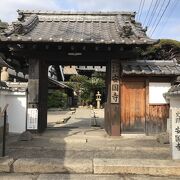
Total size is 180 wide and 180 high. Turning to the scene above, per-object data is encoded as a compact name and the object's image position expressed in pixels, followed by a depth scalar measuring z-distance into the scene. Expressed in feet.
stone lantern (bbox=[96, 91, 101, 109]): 74.82
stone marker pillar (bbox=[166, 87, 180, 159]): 14.59
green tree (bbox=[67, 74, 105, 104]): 75.47
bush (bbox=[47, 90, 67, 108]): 71.62
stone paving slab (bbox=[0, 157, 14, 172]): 13.25
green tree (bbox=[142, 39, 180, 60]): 53.90
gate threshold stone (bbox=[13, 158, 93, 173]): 13.41
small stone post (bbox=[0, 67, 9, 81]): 27.06
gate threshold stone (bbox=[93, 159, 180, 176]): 13.18
